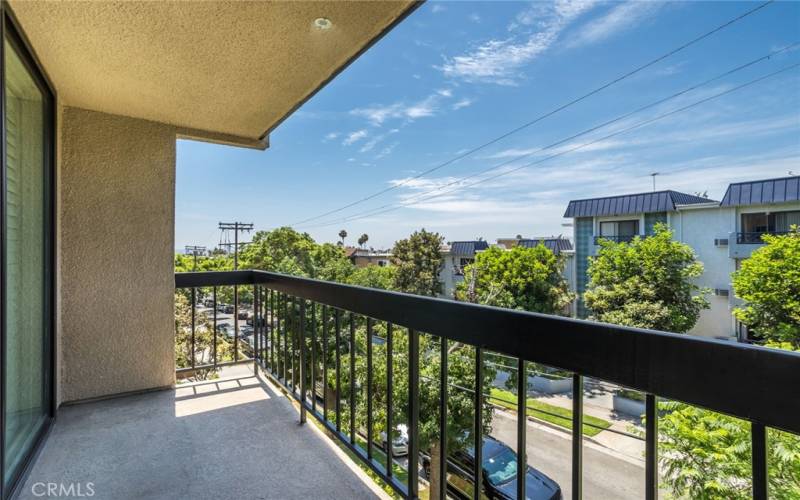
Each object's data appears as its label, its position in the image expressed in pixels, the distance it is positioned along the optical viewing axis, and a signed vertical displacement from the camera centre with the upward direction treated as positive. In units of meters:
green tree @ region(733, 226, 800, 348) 8.47 -0.98
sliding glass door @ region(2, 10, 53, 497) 1.47 -0.04
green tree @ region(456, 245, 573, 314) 16.88 -1.49
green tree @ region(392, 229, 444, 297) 24.62 -0.92
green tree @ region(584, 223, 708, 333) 12.59 -1.30
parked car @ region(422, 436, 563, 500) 3.77 -2.45
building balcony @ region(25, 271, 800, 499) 0.58 -0.67
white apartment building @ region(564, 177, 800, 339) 12.70 +0.94
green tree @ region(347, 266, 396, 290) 23.34 -1.81
